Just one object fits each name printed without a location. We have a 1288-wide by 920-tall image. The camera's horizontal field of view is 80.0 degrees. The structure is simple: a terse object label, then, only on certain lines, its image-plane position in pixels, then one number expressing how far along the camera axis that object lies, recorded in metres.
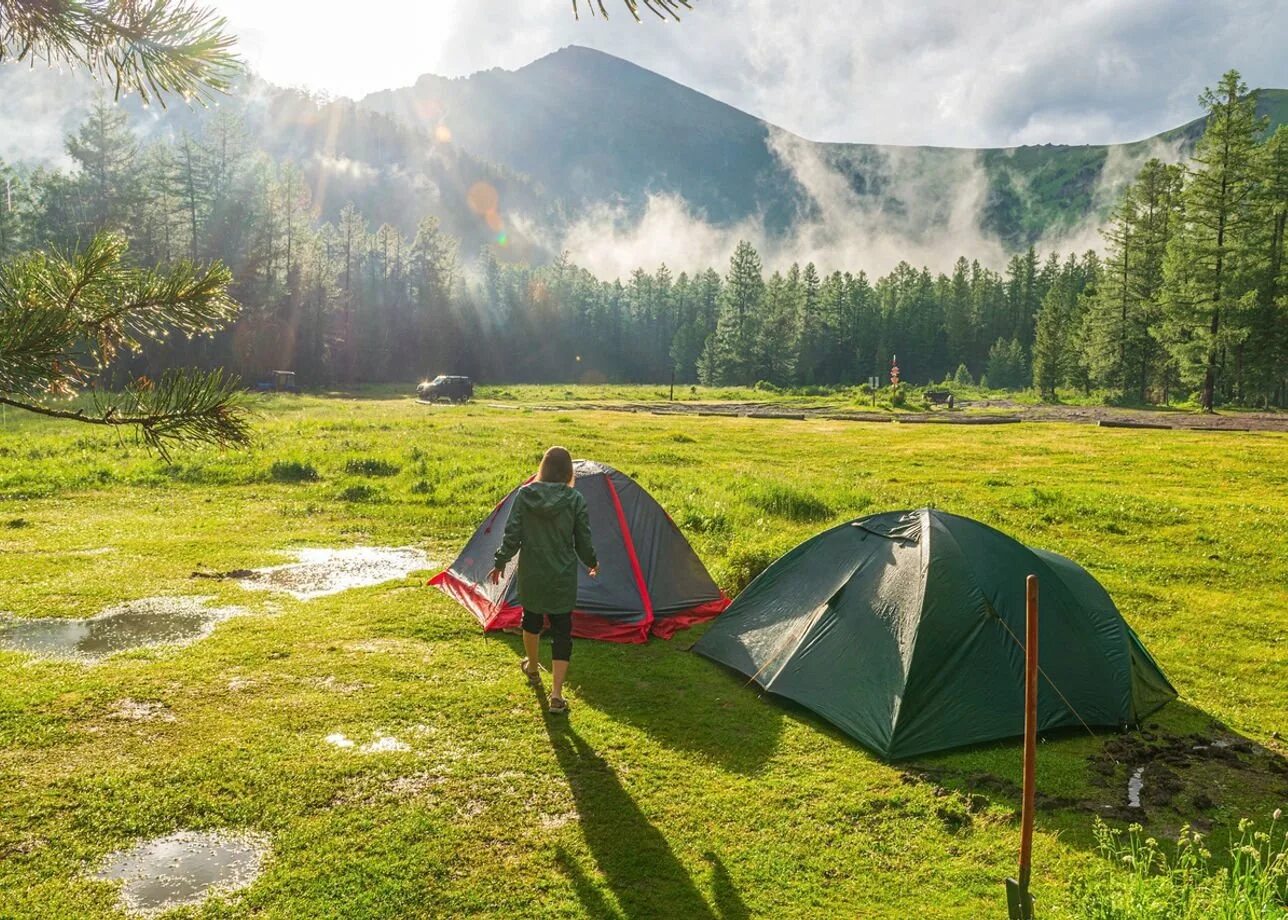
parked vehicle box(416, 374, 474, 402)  58.75
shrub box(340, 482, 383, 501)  18.66
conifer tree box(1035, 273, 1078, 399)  73.12
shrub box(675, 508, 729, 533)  15.32
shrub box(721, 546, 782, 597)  11.41
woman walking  7.88
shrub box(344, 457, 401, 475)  21.25
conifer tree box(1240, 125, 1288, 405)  48.97
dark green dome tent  7.20
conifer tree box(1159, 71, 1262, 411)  46.03
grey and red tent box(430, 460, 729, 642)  10.04
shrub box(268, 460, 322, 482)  20.70
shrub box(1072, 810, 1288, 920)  3.77
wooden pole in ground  3.84
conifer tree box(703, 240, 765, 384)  106.12
